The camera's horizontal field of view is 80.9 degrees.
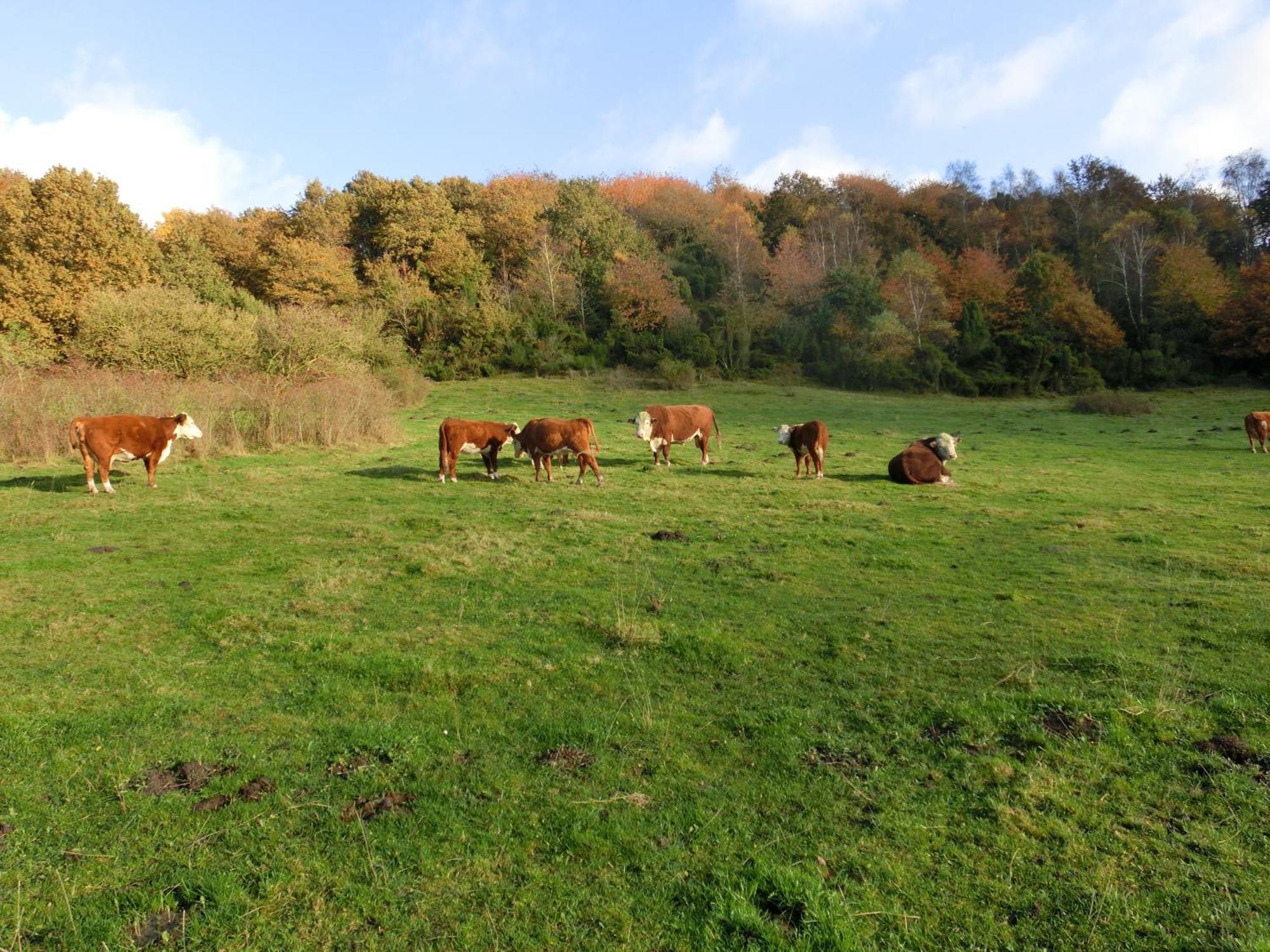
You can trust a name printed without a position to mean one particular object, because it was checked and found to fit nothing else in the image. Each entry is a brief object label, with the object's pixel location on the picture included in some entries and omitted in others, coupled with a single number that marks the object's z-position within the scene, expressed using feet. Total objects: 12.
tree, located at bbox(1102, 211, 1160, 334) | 174.19
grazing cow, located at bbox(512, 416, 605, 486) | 54.34
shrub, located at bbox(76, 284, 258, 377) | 81.15
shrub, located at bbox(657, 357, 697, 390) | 145.96
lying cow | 54.60
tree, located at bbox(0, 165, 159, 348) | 115.55
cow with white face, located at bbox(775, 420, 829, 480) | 57.16
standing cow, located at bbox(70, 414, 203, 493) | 46.57
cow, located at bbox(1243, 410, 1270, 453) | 68.49
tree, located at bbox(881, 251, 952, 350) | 160.35
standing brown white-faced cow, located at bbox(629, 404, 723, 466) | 62.80
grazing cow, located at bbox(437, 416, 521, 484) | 54.24
